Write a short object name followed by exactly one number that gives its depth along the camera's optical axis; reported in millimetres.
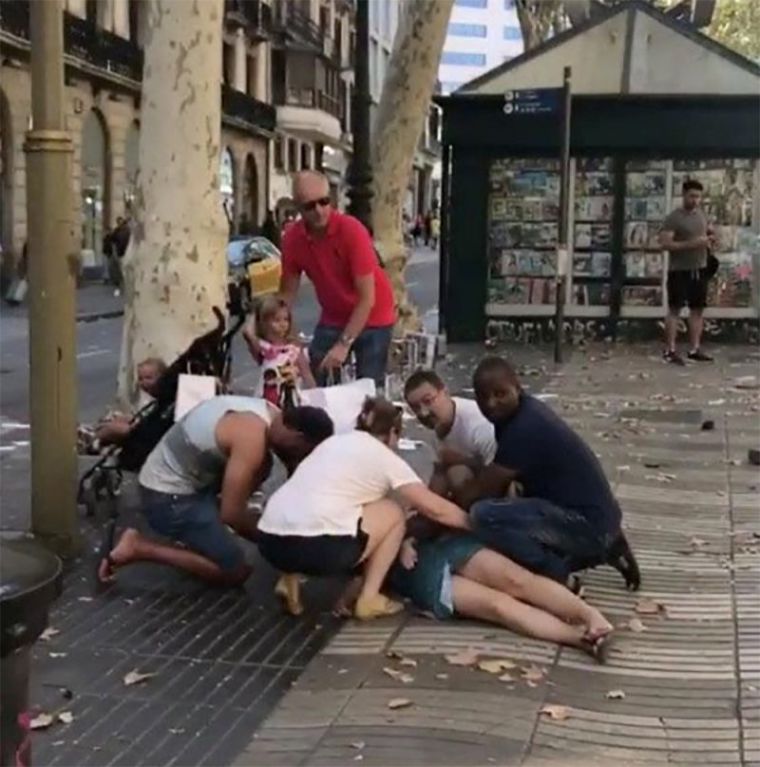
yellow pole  6715
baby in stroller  7668
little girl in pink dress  7711
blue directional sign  15778
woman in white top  5930
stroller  7551
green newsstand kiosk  17141
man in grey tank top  6445
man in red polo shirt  7992
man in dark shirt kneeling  5930
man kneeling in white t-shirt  6211
